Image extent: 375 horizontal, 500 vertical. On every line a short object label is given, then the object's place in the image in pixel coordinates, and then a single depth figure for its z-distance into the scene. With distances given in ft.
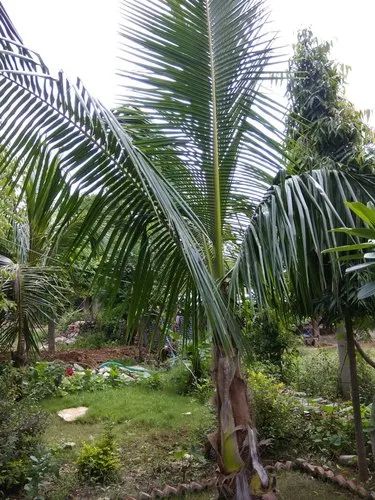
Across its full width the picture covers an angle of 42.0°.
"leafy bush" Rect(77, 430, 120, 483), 13.05
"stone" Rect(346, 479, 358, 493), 11.27
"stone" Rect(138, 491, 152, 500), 11.28
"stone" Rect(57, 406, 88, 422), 19.63
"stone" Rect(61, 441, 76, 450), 15.74
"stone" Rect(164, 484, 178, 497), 11.53
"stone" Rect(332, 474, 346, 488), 11.63
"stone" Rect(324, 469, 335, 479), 12.16
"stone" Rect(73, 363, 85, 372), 28.42
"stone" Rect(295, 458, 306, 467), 13.16
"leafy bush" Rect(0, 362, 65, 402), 18.25
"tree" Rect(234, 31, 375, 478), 6.97
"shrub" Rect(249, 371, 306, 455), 15.33
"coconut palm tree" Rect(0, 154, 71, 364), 16.83
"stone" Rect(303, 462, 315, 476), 12.67
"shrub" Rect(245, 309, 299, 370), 21.43
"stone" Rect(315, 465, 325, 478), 12.36
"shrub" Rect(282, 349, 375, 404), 19.21
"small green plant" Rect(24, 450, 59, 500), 11.55
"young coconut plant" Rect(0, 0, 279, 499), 6.58
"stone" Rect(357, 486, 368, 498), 10.89
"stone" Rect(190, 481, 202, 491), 11.78
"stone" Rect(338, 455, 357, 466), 13.85
